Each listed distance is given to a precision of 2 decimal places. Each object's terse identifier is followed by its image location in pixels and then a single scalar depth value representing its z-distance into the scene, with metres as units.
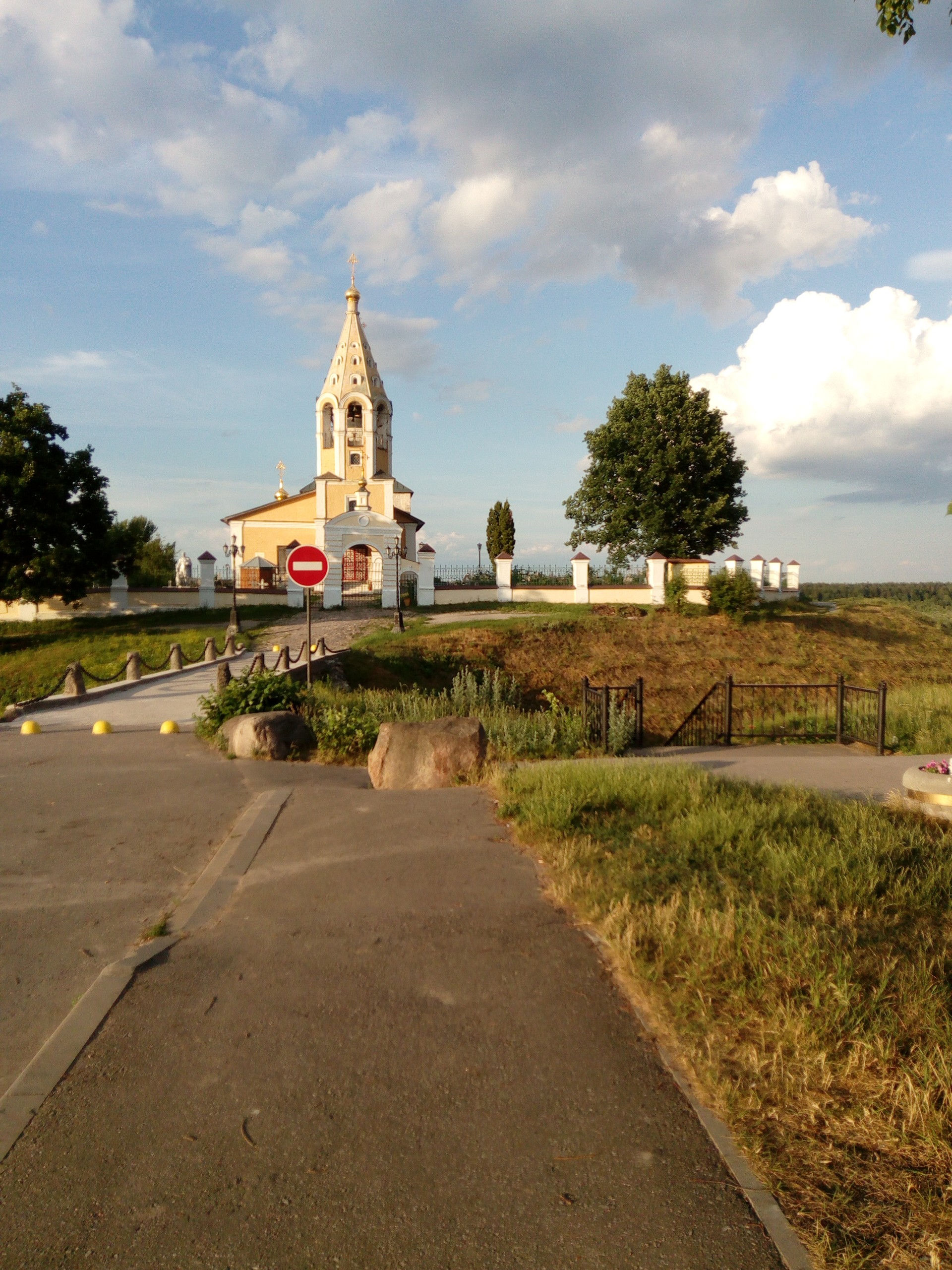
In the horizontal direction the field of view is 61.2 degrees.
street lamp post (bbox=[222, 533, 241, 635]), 26.77
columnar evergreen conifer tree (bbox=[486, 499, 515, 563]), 53.25
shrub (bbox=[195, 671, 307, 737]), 10.47
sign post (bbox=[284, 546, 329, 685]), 11.55
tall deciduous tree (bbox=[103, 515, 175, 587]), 33.44
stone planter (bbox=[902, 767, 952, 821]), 7.03
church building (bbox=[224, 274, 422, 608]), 45.19
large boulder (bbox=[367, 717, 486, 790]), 7.84
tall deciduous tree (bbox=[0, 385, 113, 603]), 30.12
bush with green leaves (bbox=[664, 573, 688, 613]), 35.28
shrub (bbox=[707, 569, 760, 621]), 34.03
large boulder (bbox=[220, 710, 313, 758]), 9.29
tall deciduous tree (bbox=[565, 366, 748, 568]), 42.12
